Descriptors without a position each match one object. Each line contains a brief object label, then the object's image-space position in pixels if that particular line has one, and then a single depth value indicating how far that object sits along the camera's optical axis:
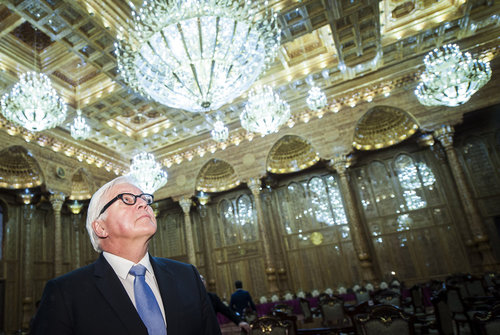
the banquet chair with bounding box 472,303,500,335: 2.50
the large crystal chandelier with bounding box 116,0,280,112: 4.84
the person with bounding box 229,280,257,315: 6.70
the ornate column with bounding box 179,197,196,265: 12.23
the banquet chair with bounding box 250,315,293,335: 3.42
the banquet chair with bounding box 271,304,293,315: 5.89
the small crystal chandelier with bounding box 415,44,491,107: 7.25
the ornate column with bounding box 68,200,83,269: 12.35
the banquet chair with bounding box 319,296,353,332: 5.25
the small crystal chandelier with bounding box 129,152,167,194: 9.32
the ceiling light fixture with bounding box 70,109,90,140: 7.51
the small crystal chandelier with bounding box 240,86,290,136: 7.32
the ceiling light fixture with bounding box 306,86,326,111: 8.22
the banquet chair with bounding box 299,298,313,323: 6.82
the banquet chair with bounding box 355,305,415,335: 2.82
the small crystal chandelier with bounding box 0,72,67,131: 6.01
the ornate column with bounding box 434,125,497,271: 8.91
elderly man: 1.21
